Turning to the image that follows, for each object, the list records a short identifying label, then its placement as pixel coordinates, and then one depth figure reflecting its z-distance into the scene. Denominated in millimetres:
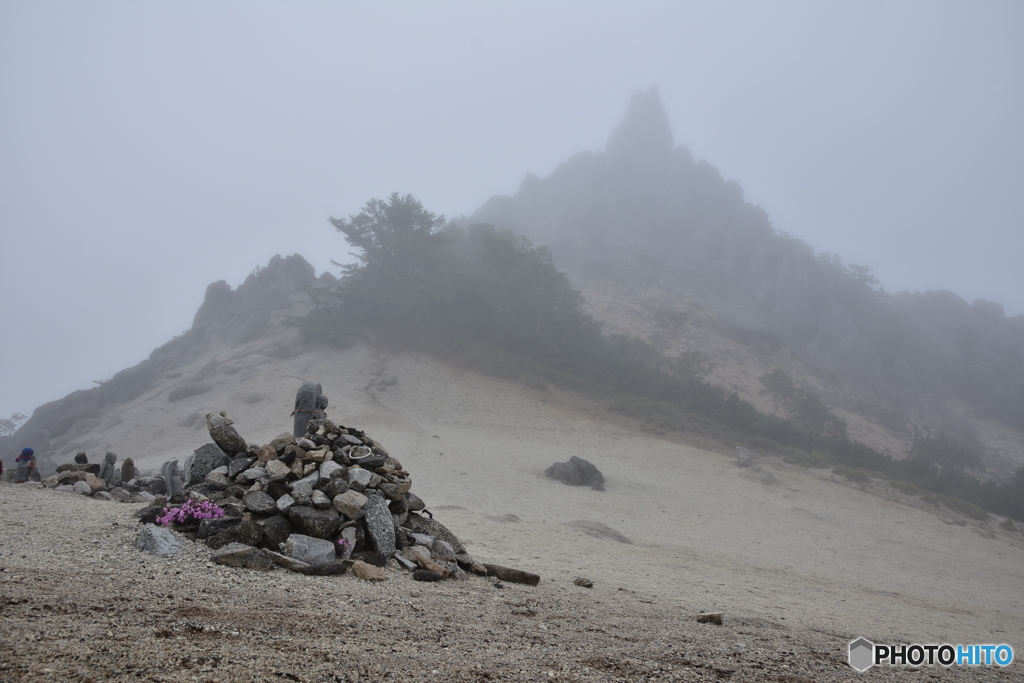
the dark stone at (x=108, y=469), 9656
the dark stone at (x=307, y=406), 8516
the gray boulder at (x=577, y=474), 18078
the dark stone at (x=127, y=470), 9969
